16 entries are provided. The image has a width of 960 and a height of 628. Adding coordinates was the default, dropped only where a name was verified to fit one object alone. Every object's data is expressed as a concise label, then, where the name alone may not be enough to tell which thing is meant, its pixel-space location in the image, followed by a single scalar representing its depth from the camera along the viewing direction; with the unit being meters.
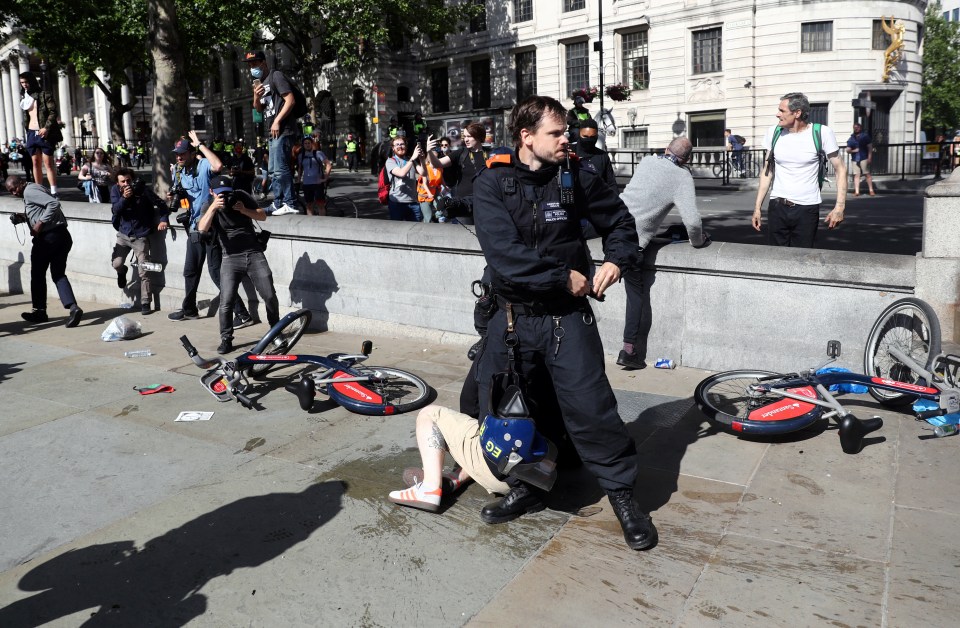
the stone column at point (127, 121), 74.89
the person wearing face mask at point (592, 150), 7.28
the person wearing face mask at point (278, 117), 10.26
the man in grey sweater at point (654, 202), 6.77
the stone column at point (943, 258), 5.92
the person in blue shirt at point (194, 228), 9.88
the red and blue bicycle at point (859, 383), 5.24
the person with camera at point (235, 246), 8.33
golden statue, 38.72
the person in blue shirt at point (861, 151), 23.05
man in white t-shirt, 6.92
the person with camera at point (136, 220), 10.75
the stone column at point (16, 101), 83.96
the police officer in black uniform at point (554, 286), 4.00
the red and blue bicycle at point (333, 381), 6.22
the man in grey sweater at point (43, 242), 10.47
